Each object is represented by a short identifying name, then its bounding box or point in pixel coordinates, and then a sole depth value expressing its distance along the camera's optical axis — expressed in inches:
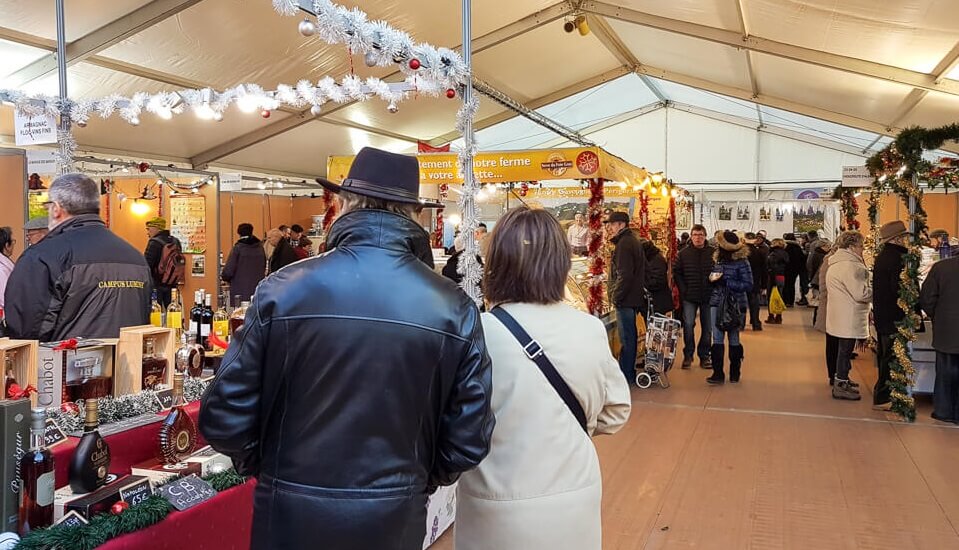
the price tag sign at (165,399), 98.4
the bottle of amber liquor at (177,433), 92.4
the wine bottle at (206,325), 127.2
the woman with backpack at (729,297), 282.5
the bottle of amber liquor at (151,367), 102.7
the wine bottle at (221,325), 135.7
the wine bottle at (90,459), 76.9
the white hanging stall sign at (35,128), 165.9
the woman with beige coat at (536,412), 70.5
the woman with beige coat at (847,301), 253.3
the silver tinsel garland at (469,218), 162.4
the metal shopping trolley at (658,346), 278.8
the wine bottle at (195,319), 127.4
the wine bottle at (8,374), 84.6
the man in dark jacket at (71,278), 108.7
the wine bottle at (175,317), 117.3
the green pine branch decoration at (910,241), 235.1
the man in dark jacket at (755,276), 458.3
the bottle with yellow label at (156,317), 122.2
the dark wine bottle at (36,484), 69.7
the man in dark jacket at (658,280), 307.1
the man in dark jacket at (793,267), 562.6
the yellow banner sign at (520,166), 279.6
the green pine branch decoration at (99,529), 65.9
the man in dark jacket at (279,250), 349.1
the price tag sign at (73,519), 69.9
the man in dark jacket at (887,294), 242.7
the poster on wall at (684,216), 594.9
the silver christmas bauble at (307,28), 128.9
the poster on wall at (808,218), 729.0
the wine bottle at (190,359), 111.4
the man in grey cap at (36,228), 181.8
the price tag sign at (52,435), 79.8
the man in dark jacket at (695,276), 297.9
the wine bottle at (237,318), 136.1
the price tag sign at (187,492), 80.7
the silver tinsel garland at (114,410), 85.5
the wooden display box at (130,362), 99.6
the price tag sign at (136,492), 77.6
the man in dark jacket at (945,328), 226.1
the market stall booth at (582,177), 281.0
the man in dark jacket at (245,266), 331.9
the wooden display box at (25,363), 87.2
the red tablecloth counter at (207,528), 74.8
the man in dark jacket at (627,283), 278.5
